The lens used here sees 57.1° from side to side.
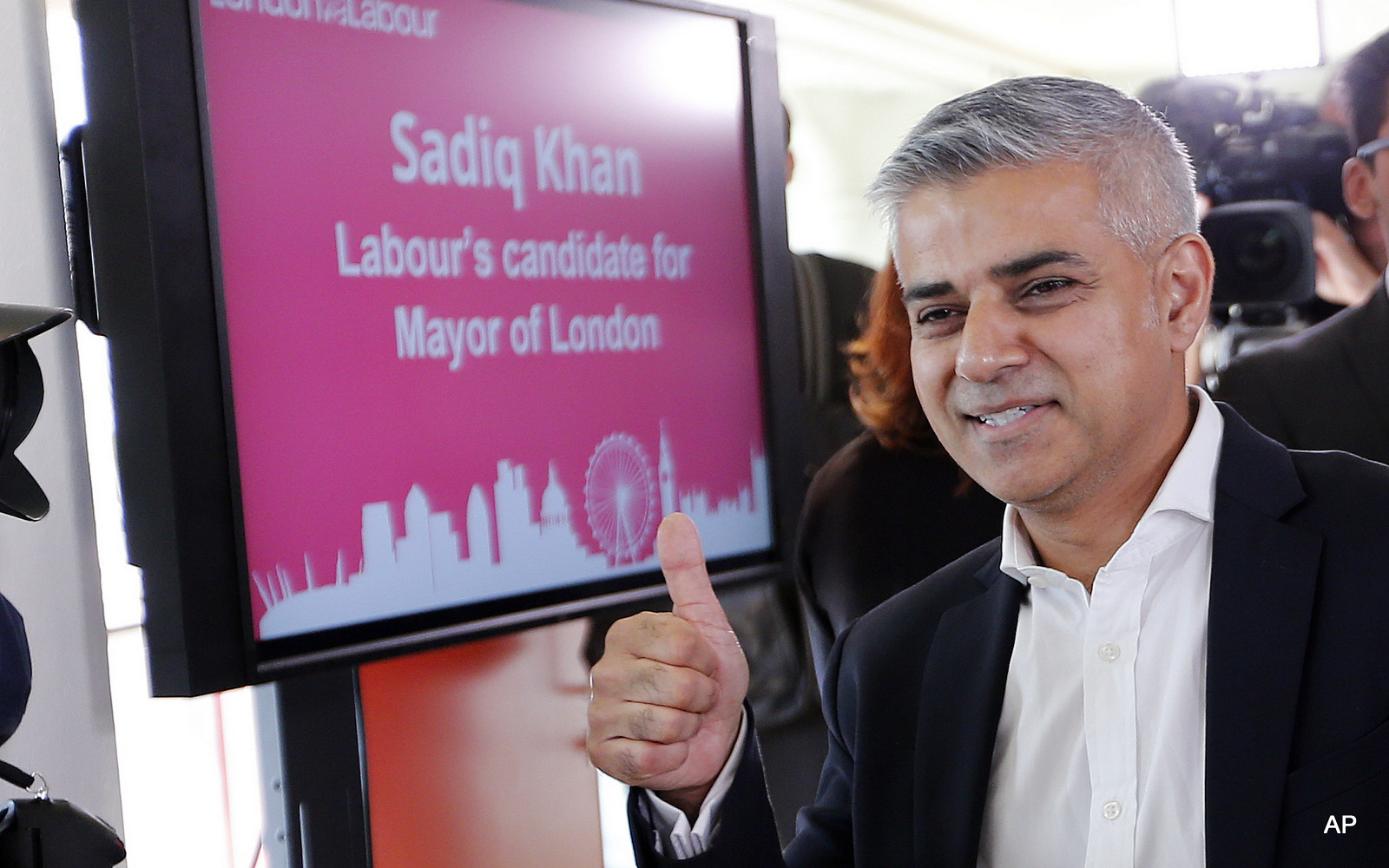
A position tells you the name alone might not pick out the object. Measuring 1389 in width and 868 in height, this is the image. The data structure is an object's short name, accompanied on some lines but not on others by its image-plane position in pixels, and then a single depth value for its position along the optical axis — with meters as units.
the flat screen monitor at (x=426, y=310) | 1.61
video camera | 2.54
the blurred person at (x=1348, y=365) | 2.48
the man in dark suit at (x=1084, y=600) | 1.40
